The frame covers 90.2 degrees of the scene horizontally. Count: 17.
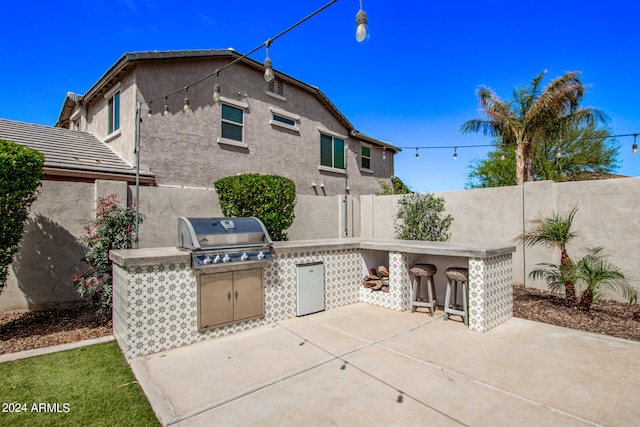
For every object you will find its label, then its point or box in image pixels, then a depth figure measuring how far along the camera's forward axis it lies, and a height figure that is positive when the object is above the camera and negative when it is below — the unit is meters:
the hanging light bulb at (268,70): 5.42 +2.48
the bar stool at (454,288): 5.91 -1.42
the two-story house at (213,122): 9.67 +3.48
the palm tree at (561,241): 6.38 -0.56
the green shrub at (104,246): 5.78 -0.58
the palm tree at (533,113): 13.93 +4.67
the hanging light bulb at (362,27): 4.02 +2.38
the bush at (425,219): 9.54 -0.14
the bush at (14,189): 4.83 +0.42
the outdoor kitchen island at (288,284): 4.57 -1.22
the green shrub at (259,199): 8.83 +0.47
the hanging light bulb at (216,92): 6.50 +2.53
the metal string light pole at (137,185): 6.19 +0.66
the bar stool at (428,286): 6.41 -1.49
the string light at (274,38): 4.40 +2.85
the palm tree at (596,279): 5.81 -1.20
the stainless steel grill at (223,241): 4.99 -0.43
